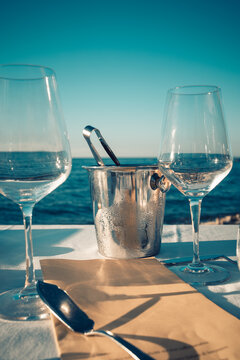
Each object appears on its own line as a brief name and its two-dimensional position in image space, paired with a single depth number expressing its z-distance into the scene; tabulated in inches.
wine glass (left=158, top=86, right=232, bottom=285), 22.3
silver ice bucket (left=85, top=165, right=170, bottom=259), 26.8
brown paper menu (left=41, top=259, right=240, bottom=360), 11.5
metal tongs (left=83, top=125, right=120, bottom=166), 28.6
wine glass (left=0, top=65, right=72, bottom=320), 16.3
